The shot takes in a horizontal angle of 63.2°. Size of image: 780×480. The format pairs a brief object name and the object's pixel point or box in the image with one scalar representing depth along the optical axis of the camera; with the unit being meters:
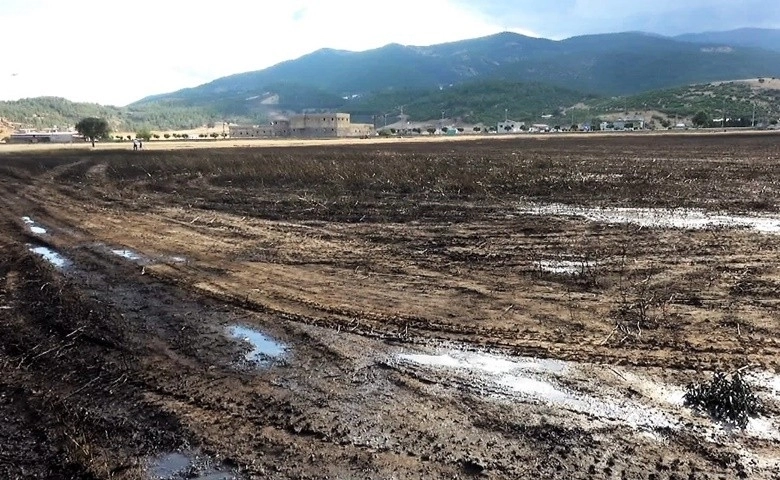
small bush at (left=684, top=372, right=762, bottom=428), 5.46
